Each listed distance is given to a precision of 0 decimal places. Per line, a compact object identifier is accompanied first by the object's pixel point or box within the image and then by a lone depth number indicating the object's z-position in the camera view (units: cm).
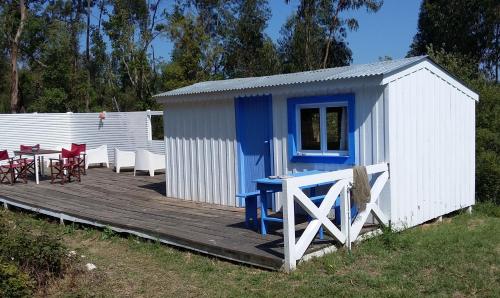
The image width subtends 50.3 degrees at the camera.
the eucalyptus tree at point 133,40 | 2870
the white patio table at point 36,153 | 1244
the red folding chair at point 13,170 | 1244
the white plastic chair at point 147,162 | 1403
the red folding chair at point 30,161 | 1328
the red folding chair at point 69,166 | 1261
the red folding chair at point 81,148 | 1406
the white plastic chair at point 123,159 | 1516
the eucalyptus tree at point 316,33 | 2724
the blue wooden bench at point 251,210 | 720
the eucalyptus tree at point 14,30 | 2616
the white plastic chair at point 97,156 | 1608
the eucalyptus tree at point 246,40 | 2936
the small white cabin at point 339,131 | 716
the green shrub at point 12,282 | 484
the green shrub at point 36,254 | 560
